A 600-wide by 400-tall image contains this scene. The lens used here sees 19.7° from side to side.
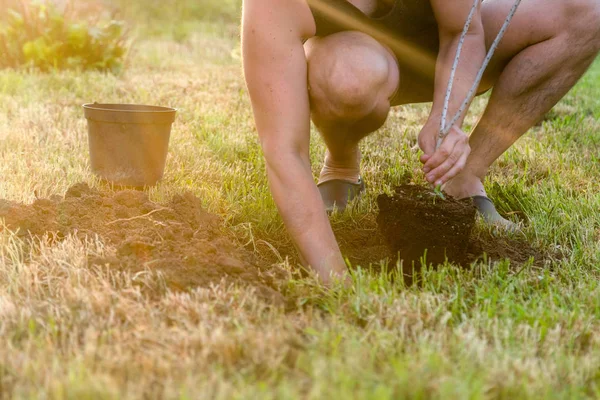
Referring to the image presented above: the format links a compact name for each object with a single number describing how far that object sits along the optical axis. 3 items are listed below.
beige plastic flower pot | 3.20
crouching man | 2.83
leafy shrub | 4.91
